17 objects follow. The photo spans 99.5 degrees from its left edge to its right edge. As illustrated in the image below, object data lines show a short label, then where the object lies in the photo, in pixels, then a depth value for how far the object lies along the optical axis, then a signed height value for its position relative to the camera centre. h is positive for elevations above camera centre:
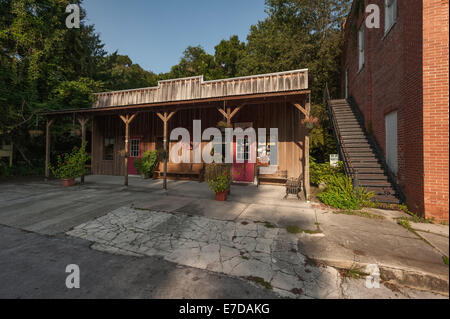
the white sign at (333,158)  8.70 +0.09
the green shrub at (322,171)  7.54 -0.46
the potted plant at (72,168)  8.36 -0.33
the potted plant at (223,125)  6.53 +1.22
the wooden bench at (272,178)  8.61 -0.82
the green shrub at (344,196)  5.17 -1.02
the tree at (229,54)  21.72 +12.19
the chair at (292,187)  6.26 -0.90
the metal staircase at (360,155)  5.46 +0.19
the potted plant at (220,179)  5.97 -0.60
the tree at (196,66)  21.02 +11.64
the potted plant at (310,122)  5.89 +1.20
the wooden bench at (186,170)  9.84 -0.52
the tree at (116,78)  16.94 +8.13
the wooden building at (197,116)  7.63 +2.20
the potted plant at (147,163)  10.58 -0.15
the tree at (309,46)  12.13 +7.72
